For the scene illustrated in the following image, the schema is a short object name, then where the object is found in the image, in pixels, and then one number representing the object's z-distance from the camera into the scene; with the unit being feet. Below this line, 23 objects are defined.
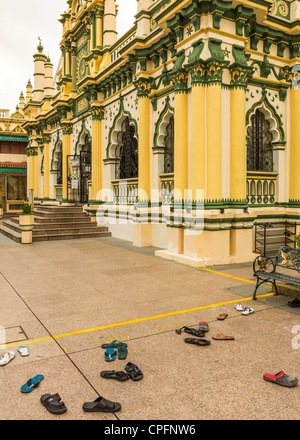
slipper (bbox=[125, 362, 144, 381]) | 11.62
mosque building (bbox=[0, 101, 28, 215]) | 101.40
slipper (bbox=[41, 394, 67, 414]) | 9.74
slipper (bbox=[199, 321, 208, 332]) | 15.72
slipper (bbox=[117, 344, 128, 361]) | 13.09
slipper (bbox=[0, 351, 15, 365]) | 12.68
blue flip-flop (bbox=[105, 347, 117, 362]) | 12.96
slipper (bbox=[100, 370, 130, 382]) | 11.56
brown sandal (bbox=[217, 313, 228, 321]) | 17.22
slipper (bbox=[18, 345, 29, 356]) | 13.38
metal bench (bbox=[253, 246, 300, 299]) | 19.44
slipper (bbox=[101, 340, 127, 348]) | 13.96
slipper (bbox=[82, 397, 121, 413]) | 9.86
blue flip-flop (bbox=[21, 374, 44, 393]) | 10.85
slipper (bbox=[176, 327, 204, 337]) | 15.24
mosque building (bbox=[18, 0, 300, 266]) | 31.17
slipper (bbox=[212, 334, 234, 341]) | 14.79
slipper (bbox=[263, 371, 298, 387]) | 11.18
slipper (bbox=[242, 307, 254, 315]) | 18.03
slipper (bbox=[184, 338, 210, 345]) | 14.26
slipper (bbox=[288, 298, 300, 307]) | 19.27
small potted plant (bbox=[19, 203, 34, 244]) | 43.91
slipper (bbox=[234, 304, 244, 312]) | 18.69
